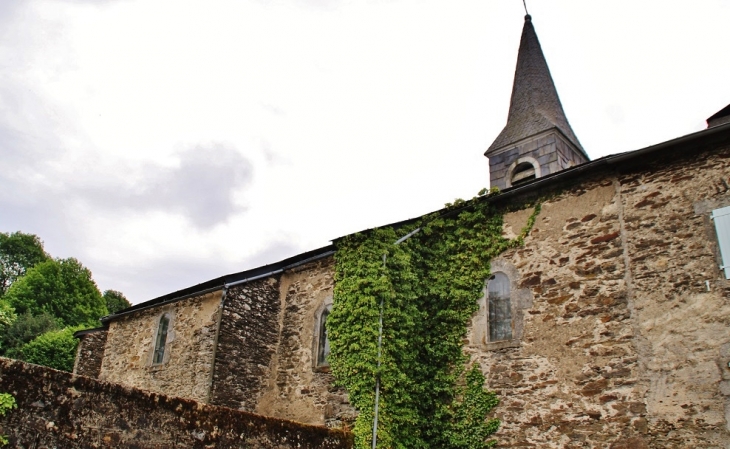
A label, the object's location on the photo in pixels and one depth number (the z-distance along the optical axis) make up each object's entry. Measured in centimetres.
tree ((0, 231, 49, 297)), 4131
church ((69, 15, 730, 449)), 727
